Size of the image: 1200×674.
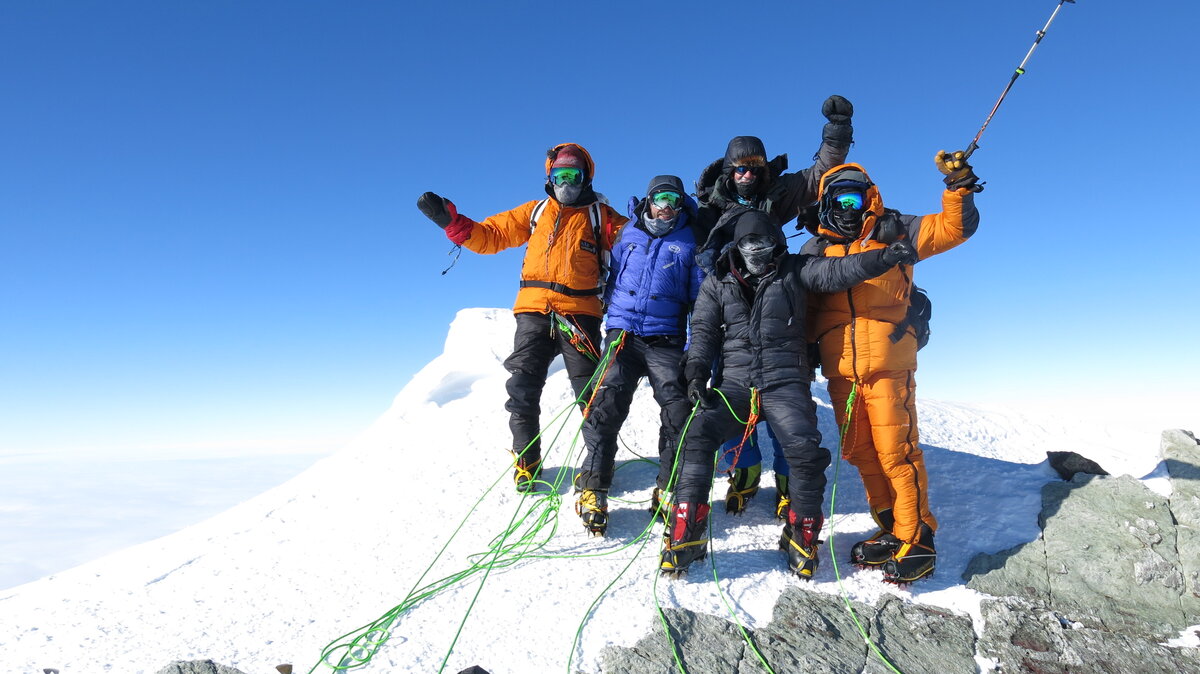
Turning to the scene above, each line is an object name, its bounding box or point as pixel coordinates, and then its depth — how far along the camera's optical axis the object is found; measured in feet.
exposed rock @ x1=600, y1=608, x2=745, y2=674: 10.94
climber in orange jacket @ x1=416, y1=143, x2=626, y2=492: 17.02
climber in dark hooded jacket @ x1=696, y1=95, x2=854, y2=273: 16.75
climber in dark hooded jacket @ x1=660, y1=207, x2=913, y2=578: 13.56
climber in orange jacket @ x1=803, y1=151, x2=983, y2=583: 13.96
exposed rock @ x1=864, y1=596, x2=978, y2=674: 11.75
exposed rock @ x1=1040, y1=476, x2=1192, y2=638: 13.62
